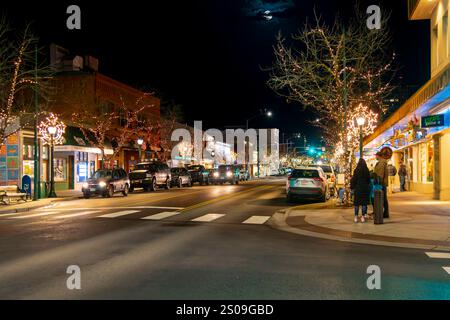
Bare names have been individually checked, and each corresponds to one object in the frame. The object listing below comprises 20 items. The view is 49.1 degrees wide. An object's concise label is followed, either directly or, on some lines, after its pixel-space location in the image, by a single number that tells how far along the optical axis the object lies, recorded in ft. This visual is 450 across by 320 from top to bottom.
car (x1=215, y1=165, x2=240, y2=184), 156.66
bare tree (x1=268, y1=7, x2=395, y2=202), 69.00
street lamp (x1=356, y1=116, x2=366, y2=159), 66.64
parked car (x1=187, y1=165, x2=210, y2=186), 159.66
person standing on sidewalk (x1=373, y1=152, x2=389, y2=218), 48.57
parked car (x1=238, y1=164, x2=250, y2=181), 191.62
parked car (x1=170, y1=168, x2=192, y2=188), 137.18
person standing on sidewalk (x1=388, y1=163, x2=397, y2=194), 95.27
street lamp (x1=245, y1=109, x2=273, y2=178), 195.21
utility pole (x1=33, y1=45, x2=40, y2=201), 84.94
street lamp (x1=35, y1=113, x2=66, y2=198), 94.80
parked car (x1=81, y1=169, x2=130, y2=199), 95.20
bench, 78.14
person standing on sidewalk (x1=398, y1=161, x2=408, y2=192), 101.71
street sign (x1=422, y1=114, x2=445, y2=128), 63.31
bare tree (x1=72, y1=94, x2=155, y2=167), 129.49
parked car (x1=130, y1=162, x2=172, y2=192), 119.75
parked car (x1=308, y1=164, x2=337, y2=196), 87.03
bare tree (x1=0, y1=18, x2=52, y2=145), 81.61
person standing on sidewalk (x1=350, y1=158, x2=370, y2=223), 47.44
